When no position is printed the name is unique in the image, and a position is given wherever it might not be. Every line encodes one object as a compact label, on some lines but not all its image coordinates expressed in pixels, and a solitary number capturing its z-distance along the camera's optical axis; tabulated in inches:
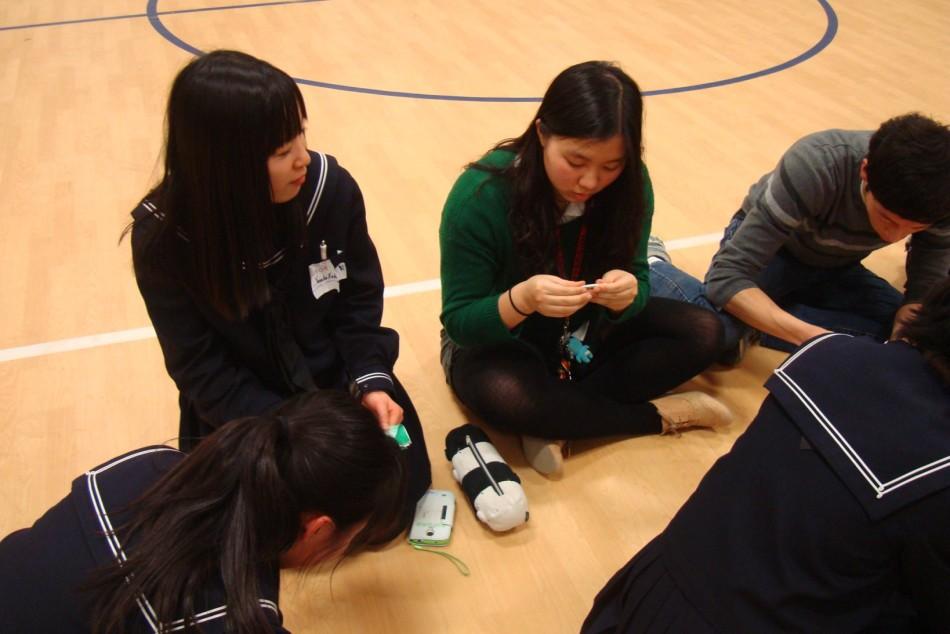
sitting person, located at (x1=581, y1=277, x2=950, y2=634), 32.5
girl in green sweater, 53.4
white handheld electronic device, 60.7
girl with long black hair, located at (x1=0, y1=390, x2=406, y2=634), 32.2
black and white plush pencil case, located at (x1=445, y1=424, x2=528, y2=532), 60.6
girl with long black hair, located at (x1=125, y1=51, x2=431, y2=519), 43.0
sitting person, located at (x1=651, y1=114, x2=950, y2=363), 57.8
